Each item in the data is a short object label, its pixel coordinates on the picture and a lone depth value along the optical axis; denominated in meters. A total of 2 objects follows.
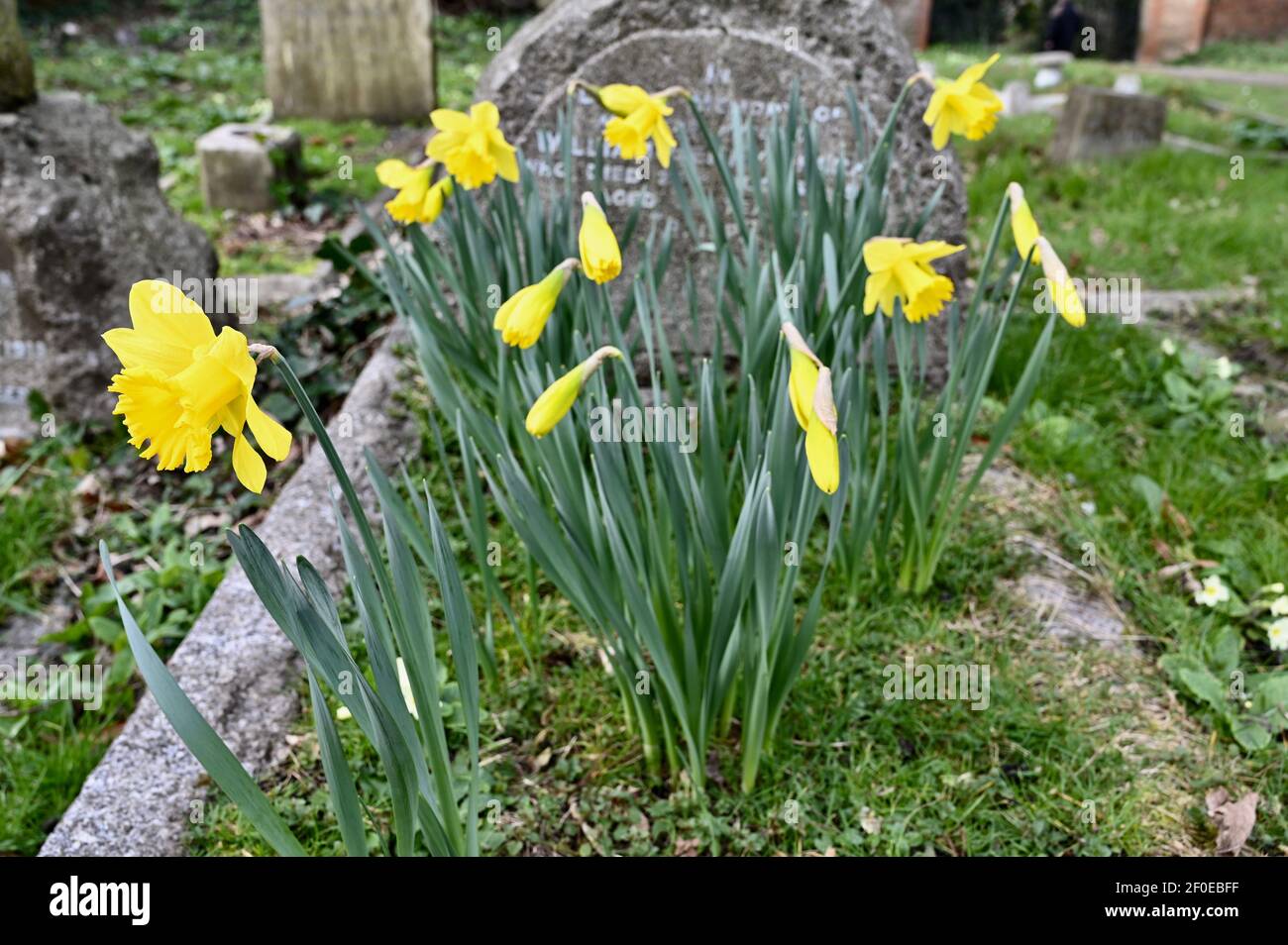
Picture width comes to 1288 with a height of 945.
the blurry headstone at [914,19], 12.20
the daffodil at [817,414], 1.06
